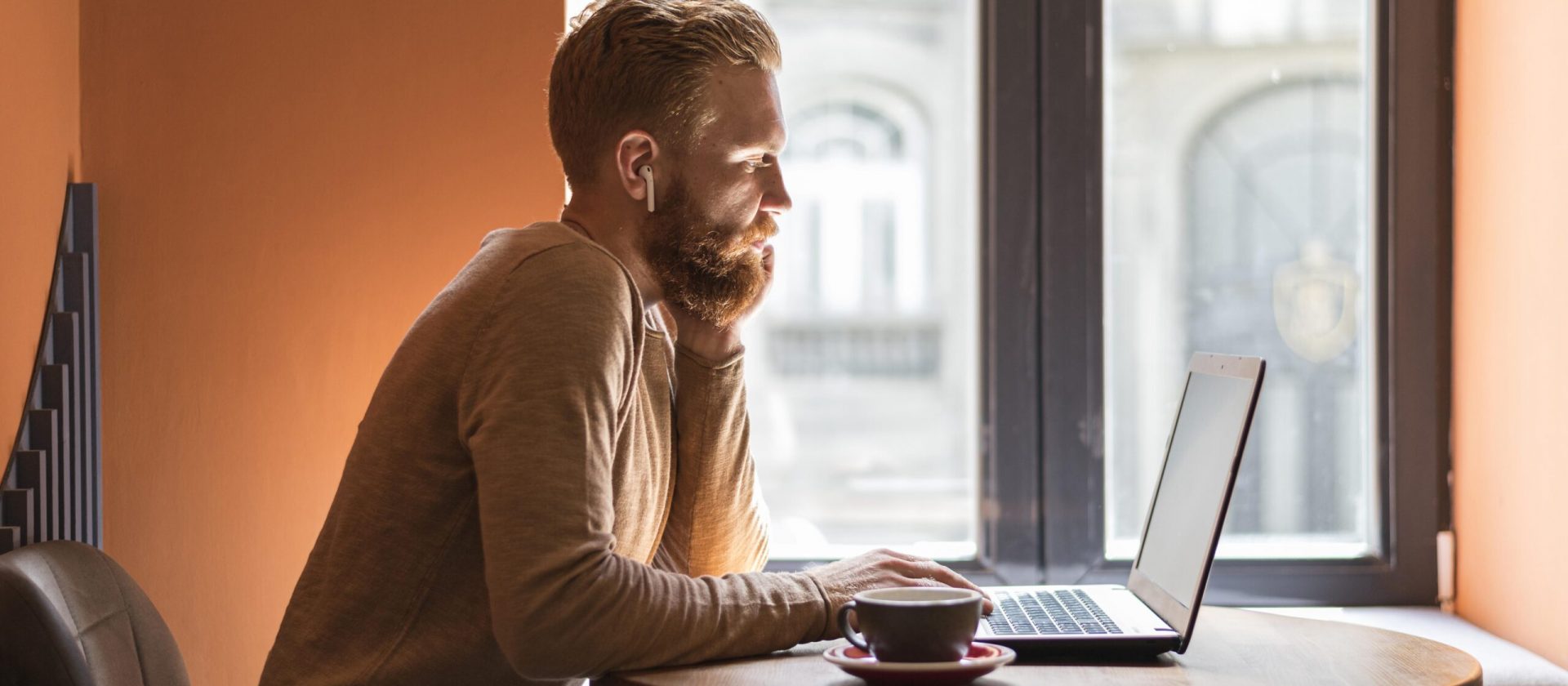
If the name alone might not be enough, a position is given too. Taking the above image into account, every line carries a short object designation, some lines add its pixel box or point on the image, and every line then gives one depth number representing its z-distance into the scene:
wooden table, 1.06
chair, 1.26
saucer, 0.97
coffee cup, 0.98
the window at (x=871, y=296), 2.22
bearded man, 1.02
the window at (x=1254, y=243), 2.21
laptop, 1.12
